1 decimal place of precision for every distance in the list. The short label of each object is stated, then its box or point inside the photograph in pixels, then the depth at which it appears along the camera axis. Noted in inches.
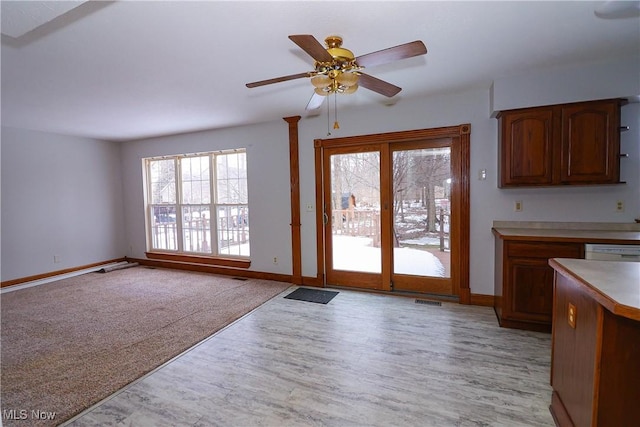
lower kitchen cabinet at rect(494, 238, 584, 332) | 104.7
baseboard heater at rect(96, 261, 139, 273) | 203.7
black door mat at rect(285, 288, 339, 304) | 146.0
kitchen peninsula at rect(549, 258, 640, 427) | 47.9
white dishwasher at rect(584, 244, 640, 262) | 94.4
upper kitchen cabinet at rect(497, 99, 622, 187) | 106.7
